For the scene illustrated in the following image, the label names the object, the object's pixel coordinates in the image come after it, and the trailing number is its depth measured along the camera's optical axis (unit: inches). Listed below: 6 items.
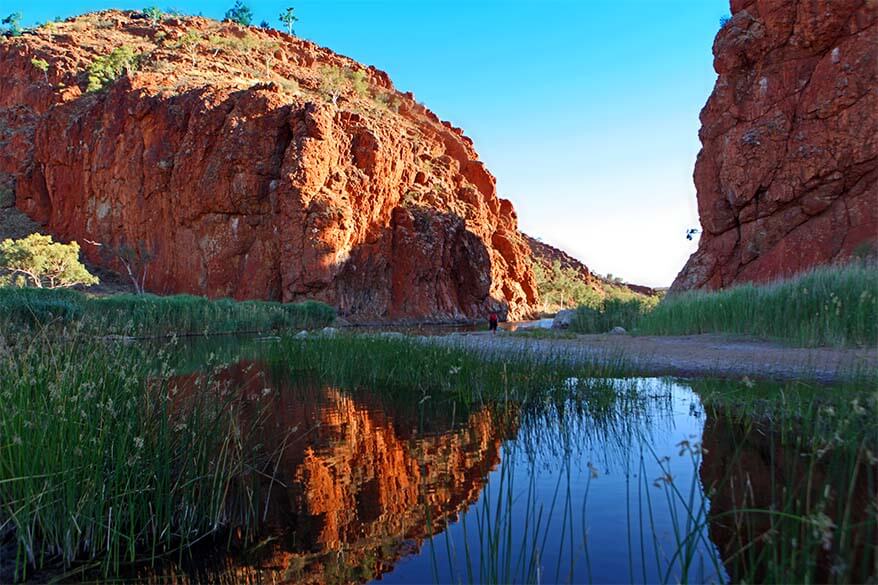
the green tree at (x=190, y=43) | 2283.5
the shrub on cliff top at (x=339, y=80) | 2249.9
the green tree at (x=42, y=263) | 1419.8
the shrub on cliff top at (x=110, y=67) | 2087.7
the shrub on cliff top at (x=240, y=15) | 3249.8
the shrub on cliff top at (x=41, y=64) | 2150.6
